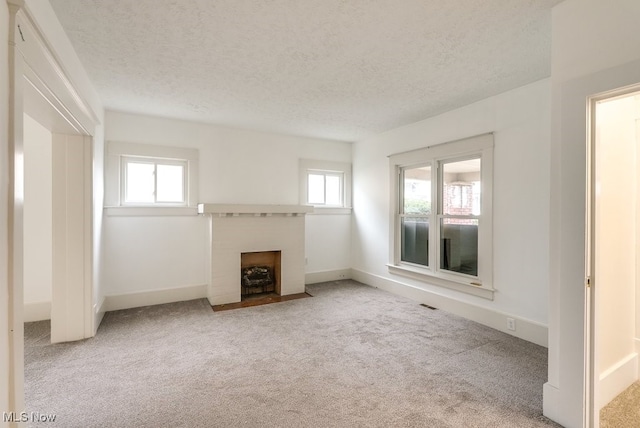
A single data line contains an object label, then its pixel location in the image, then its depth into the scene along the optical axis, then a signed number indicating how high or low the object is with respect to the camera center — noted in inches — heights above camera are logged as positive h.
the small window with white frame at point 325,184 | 198.1 +21.3
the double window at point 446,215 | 131.0 -0.2
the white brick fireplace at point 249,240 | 155.4 -15.1
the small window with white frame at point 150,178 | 147.9 +19.1
